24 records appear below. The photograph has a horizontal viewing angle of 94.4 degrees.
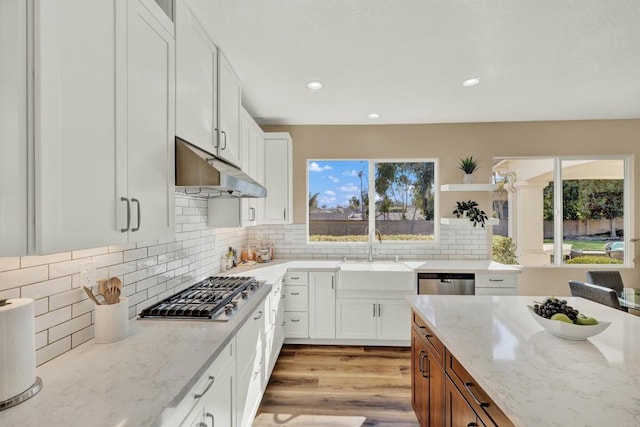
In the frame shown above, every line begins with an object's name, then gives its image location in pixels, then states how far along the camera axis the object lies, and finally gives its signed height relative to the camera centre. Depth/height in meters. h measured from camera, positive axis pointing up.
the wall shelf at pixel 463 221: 3.58 -0.09
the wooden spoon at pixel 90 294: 1.29 -0.35
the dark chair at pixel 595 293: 2.40 -0.69
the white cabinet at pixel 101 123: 0.81 +0.31
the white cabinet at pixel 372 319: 3.22 -1.14
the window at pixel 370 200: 3.95 +0.18
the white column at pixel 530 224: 3.86 -0.14
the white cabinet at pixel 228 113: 2.06 +0.76
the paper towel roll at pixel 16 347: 0.86 -0.40
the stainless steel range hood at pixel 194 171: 1.47 +0.22
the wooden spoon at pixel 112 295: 1.34 -0.37
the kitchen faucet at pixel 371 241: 3.76 -0.36
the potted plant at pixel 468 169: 3.61 +0.55
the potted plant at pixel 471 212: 3.63 +0.02
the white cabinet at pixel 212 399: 1.04 -0.76
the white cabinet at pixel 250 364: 1.69 -0.97
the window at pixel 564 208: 3.77 +0.07
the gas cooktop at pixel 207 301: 1.61 -0.53
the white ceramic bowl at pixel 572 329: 1.29 -0.52
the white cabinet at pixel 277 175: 3.57 +0.47
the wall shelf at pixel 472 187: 3.49 +0.32
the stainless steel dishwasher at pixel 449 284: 3.19 -0.76
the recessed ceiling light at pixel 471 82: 2.58 +1.17
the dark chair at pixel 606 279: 3.07 -0.69
